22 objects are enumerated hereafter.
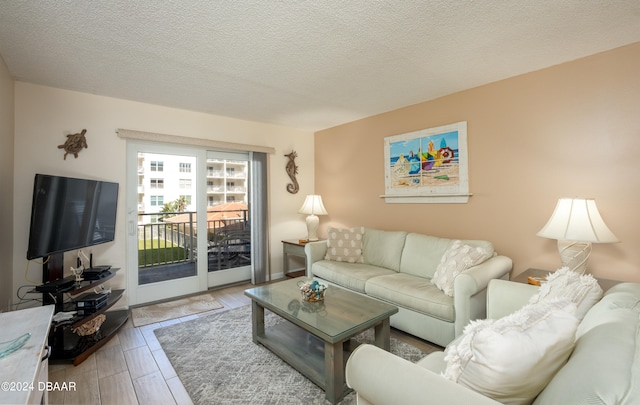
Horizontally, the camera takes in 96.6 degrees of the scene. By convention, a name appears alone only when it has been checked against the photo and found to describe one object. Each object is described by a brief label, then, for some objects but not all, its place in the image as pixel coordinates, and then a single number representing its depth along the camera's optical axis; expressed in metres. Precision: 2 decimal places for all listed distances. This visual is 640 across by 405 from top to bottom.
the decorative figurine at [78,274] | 2.52
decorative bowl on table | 2.31
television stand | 2.21
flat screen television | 2.14
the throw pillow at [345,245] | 3.57
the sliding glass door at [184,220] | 3.40
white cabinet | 0.95
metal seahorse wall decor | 4.61
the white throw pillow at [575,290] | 1.35
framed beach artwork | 3.11
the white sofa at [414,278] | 2.24
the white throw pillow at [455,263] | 2.43
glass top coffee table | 1.79
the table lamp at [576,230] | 1.99
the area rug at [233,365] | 1.83
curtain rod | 3.23
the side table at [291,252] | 4.06
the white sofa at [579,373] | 0.70
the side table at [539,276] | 2.06
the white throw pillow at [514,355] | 0.85
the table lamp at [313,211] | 4.28
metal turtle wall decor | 2.90
